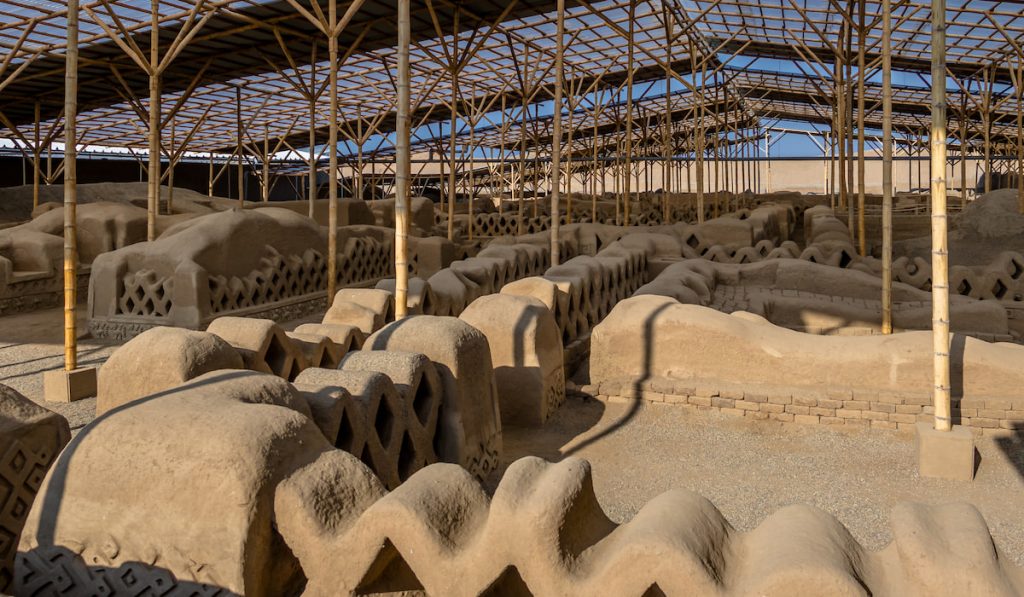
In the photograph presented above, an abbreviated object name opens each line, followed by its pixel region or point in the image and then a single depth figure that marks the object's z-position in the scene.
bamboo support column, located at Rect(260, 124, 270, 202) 31.31
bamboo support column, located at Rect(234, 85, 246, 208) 24.50
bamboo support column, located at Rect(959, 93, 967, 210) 27.24
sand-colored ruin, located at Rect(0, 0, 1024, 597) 2.97
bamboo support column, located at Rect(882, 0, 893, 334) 7.99
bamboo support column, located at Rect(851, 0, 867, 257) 13.77
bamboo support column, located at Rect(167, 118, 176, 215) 21.59
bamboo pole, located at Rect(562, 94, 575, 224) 23.15
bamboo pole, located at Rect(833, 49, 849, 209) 18.75
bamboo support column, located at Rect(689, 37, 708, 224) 19.74
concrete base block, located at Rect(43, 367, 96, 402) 8.05
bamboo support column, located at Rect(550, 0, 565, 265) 12.18
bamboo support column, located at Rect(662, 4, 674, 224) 19.42
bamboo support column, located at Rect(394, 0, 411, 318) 7.96
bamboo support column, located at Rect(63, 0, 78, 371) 7.54
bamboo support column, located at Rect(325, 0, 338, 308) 11.52
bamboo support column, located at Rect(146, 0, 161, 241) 12.91
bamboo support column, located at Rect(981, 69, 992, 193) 23.28
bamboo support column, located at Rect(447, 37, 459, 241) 19.91
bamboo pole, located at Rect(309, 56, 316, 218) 18.71
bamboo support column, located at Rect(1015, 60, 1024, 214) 19.70
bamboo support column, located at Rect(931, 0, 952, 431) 5.71
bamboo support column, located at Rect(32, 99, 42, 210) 24.22
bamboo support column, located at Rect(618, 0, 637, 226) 16.78
